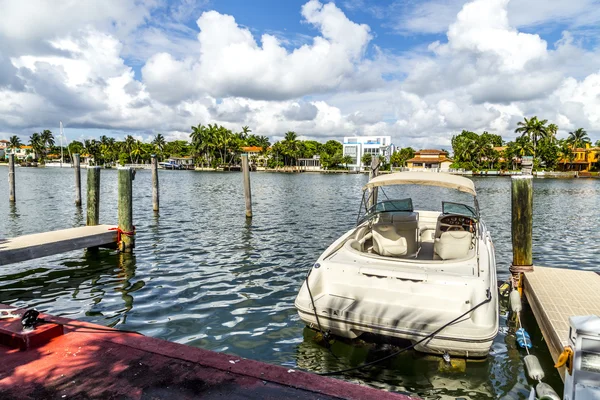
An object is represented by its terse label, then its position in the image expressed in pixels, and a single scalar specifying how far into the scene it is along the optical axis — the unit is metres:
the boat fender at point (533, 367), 5.07
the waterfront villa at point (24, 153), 146.12
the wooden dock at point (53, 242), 9.38
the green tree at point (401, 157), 126.46
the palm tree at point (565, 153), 92.68
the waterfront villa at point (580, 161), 94.75
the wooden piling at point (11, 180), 25.05
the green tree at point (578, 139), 100.56
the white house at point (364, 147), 155.25
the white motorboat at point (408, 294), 5.36
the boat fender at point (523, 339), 6.48
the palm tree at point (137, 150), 126.85
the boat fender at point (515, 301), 7.36
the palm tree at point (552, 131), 86.87
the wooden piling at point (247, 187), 20.26
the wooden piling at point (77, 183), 24.11
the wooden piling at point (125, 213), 12.27
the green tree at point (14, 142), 151.43
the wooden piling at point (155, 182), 22.81
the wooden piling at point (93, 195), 14.46
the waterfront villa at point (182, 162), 128.52
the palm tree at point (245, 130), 130.79
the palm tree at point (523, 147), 85.88
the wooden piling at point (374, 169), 16.45
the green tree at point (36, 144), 145.75
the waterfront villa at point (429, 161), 115.69
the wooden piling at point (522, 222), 8.95
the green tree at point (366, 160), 129.88
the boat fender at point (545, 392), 3.88
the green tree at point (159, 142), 140.84
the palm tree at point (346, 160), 132.85
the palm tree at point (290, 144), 120.81
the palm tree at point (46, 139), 150.00
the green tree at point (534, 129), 84.50
